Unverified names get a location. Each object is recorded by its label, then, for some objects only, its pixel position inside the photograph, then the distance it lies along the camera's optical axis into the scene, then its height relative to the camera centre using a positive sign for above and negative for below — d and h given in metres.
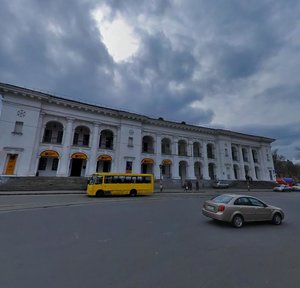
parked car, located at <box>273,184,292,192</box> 36.00 +0.24
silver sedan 7.66 -0.92
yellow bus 18.16 +0.31
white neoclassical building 24.53 +7.80
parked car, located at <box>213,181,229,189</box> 35.06 +0.66
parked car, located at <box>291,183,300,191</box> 38.76 +0.31
